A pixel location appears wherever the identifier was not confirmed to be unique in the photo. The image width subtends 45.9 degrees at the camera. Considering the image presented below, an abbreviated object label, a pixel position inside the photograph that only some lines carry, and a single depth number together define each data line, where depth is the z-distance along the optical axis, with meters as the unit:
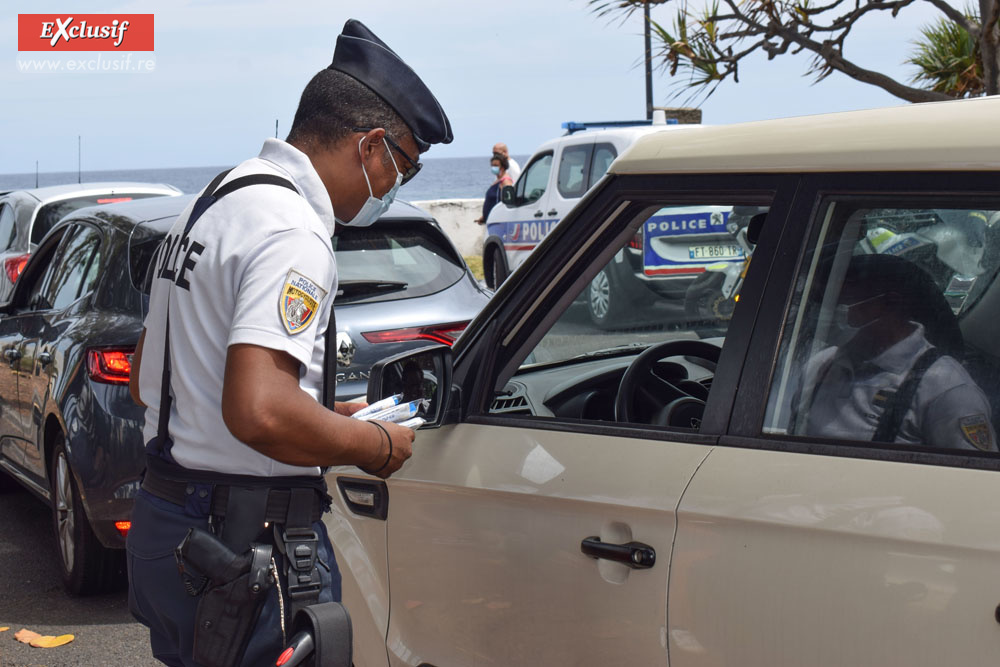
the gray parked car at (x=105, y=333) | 4.61
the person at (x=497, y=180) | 15.29
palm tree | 10.48
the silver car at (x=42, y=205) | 10.16
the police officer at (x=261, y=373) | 2.00
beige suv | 1.82
